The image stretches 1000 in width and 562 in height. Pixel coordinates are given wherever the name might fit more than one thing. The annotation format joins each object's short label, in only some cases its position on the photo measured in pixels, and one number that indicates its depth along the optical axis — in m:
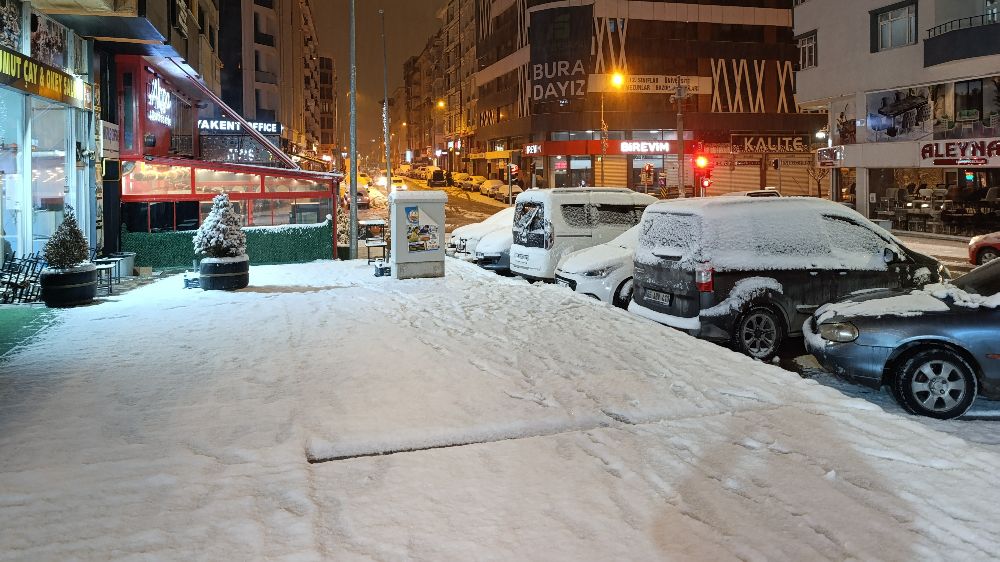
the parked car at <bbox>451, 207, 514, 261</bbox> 21.27
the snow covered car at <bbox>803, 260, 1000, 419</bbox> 7.07
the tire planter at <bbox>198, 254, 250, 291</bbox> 14.44
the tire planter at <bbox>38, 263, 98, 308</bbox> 12.26
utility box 16.14
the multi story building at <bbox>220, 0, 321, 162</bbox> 56.56
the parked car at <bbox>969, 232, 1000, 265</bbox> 19.03
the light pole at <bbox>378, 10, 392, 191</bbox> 35.78
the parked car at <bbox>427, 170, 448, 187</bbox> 76.75
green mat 9.71
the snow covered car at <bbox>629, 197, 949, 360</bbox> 9.55
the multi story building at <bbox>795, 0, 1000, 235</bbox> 28.98
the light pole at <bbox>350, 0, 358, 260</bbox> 21.33
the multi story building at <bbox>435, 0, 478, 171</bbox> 96.50
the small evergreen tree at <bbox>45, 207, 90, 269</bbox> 12.42
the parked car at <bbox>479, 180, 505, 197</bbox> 63.62
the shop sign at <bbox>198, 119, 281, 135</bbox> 34.47
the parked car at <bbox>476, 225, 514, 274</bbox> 18.45
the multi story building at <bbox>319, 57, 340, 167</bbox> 141.00
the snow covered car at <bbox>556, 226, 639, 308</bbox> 12.52
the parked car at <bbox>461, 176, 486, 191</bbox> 72.13
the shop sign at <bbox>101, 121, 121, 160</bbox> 17.81
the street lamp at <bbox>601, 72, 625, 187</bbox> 34.22
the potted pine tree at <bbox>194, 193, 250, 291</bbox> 14.48
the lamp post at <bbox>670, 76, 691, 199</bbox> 29.98
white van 14.84
